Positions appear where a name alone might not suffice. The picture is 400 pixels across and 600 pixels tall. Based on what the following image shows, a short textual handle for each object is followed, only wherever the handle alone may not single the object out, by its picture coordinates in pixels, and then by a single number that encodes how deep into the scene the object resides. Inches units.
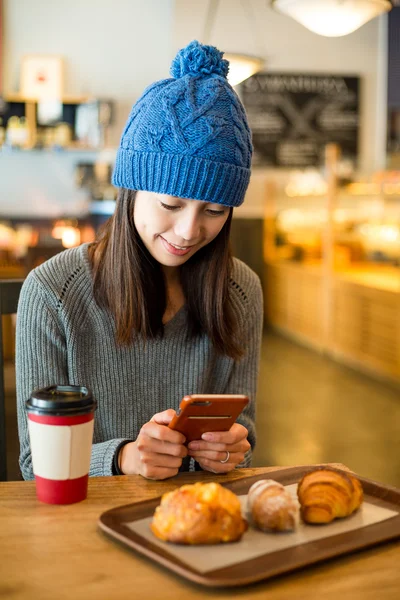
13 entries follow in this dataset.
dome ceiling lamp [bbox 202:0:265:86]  210.2
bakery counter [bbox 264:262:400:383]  227.6
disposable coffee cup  42.9
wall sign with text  334.3
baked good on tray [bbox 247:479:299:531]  39.1
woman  57.9
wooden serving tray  34.5
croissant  40.6
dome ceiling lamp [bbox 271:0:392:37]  121.4
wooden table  33.6
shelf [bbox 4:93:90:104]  299.7
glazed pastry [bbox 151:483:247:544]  37.4
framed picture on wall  304.7
